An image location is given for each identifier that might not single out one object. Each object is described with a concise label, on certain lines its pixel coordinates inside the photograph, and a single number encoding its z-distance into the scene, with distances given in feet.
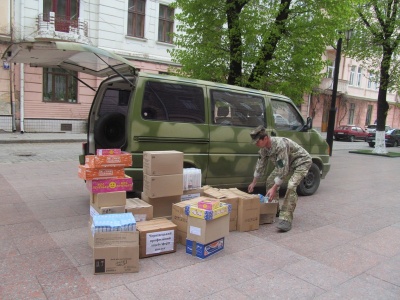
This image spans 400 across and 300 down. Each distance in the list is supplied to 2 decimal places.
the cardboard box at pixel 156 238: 12.58
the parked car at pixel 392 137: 81.66
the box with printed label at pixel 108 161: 13.21
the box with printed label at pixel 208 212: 12.50
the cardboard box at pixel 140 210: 13.60
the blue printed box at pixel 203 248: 12.71
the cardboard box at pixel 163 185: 14.39
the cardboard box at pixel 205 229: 12.58
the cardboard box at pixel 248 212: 15.70
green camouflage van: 16.20
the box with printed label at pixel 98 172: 13.19
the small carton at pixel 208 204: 12.91
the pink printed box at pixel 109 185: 13.14
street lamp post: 46.83
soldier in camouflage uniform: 15.83
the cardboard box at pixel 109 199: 13.08
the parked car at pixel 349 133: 90.33
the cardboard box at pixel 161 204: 14.80
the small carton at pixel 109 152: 13.46
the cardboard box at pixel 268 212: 16.80
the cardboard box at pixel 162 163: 14.33
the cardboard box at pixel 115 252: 11.18
